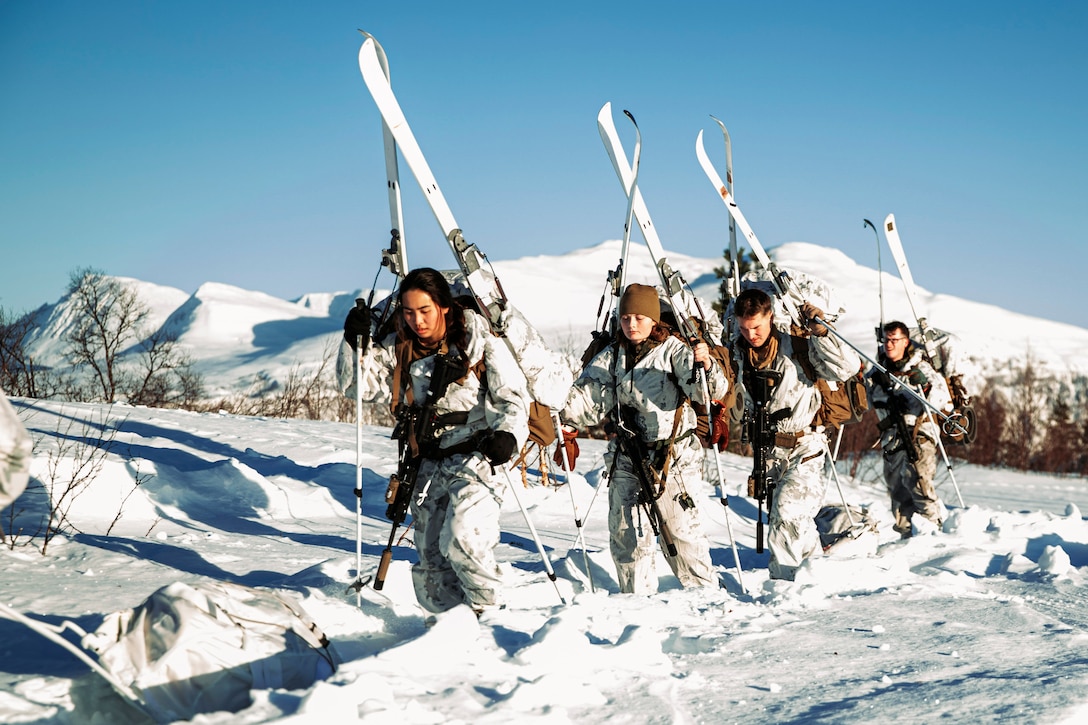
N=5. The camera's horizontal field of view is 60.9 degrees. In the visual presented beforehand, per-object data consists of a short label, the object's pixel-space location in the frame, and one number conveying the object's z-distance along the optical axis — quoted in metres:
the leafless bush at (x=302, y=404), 18.86
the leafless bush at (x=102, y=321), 18.34
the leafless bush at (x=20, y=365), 14.98
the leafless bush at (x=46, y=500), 6.03
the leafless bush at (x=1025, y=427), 31.89
